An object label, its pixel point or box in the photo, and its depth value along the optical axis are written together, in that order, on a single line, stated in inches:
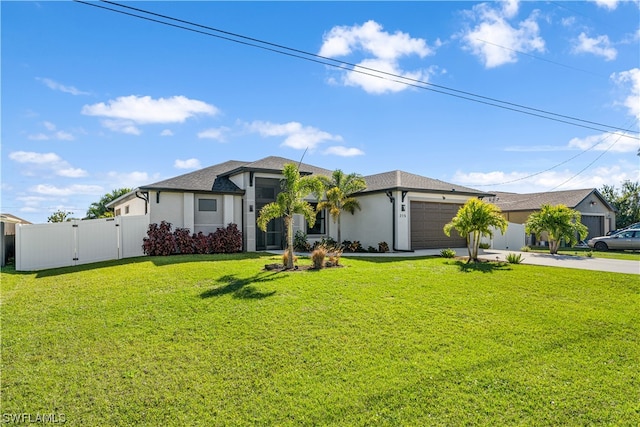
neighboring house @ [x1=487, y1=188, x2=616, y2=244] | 1052.5
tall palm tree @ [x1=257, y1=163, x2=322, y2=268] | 453.1
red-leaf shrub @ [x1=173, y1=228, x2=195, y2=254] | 606.5
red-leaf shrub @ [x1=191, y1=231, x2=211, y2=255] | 618.6
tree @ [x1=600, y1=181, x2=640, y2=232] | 1339.8
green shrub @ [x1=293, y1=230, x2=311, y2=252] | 677.9
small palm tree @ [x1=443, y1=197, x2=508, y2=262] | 503.8
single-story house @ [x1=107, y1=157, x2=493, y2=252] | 635.5
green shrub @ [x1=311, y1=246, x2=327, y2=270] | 432.5
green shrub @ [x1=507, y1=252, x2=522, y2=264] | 491.9
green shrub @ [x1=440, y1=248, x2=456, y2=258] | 564.7
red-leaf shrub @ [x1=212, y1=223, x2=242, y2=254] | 637.9
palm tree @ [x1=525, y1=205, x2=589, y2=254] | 665.0
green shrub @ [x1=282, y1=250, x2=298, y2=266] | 435.3
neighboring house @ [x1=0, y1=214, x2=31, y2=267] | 533.0
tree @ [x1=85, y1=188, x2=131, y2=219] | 1387.8
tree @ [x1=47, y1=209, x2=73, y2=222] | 1246.3
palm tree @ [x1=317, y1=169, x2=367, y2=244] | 686.3
